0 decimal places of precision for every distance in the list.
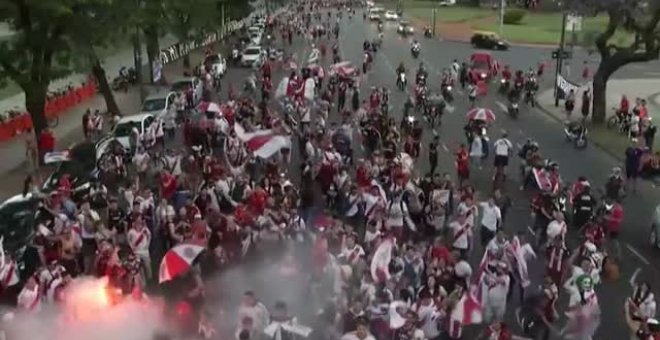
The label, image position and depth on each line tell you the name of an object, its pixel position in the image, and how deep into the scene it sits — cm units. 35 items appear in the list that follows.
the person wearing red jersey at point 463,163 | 2431
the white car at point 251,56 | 6060
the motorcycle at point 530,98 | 4309
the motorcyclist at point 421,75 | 4156
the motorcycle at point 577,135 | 3294
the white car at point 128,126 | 2945
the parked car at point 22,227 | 1702
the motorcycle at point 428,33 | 8611
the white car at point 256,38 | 7250
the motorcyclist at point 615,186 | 2239
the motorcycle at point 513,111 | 3928
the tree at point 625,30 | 3459
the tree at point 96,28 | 3066
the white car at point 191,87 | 4003
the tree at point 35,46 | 2930
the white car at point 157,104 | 3550
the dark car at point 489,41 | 7212
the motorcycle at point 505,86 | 4594
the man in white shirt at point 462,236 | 1762
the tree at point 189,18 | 4850
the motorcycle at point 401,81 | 4603
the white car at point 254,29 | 8322
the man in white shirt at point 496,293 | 1470
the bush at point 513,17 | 10025
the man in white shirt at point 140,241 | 1686
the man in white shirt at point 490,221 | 1844
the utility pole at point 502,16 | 8821
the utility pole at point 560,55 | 4497
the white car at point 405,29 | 8956
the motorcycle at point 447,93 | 4181
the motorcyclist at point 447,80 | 4204
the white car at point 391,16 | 11081
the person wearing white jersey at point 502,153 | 2474
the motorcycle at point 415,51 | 6544
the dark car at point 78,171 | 2294
